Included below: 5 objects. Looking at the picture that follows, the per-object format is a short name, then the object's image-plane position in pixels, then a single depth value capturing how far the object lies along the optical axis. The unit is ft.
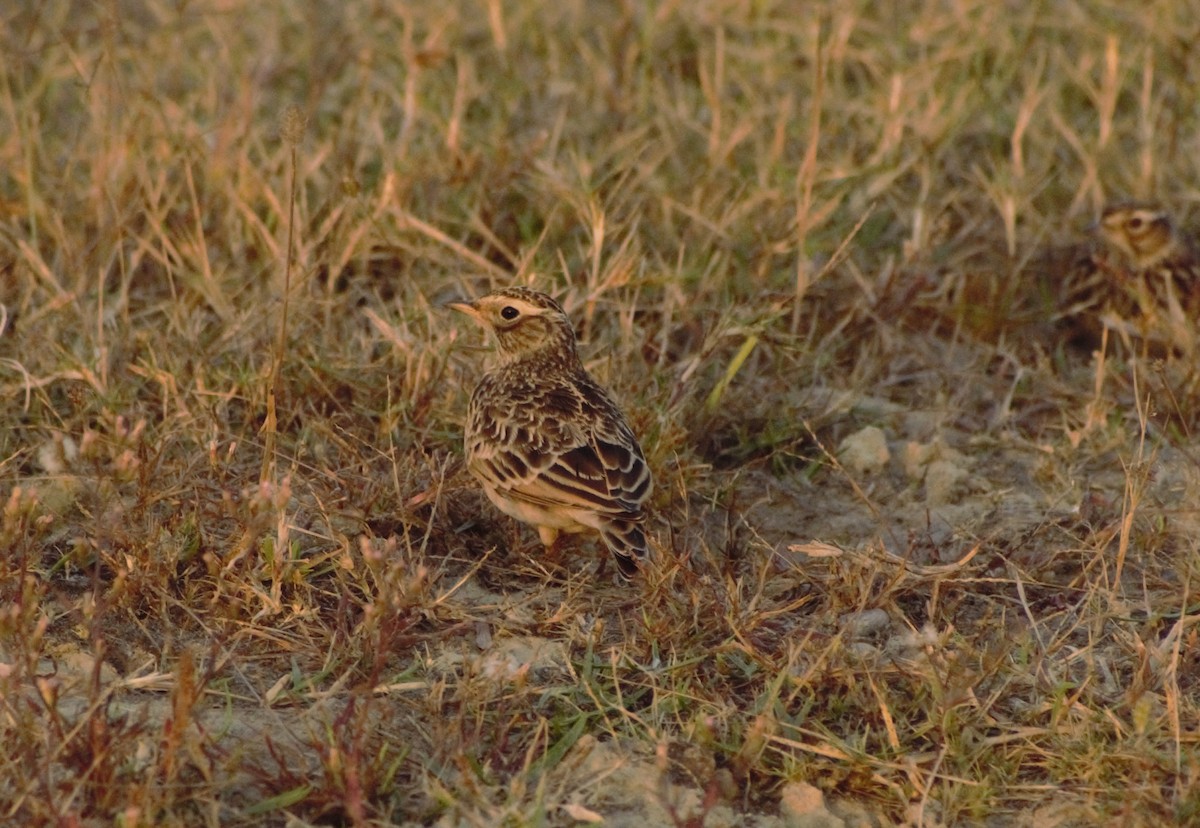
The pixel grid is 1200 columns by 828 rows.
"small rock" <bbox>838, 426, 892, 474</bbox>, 41.09
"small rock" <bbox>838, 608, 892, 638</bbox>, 33.32
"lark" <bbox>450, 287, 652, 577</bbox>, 34.71
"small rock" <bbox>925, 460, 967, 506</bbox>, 40.11
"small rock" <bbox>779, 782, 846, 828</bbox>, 28.17
